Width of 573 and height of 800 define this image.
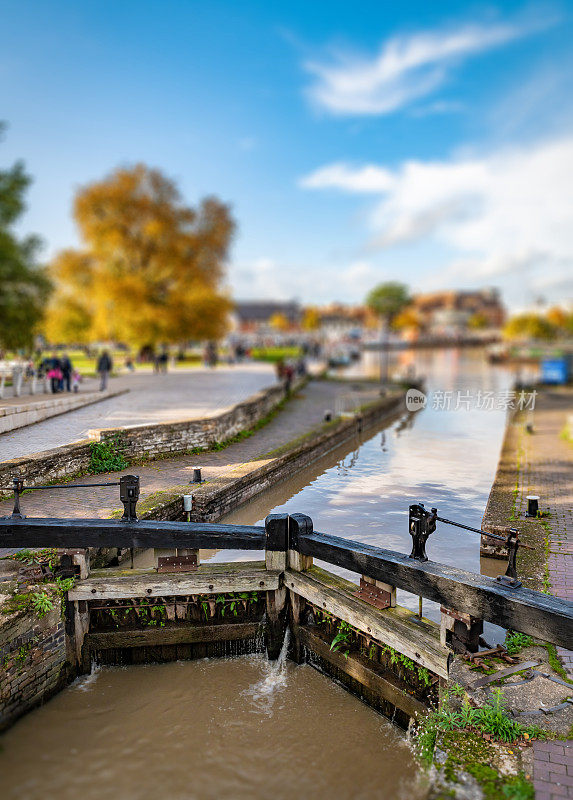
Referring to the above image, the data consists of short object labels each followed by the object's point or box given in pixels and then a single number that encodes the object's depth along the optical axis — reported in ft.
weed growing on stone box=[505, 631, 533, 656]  18.78
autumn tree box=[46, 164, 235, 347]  105.50
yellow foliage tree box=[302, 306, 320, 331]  404.57
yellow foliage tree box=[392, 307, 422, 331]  533.55
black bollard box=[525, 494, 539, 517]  33.63
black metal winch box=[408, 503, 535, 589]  20.54
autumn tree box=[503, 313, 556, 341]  346.93
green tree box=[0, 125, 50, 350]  70.18
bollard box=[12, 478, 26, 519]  23.62
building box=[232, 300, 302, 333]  420.52
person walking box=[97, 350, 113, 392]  66.94
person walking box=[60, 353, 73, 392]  61.31
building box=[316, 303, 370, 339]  512.47
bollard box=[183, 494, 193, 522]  30.45
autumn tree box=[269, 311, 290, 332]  406.52
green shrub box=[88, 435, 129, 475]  38.88
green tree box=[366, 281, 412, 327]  469.98
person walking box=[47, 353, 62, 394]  59.31
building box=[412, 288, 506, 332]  598.34
